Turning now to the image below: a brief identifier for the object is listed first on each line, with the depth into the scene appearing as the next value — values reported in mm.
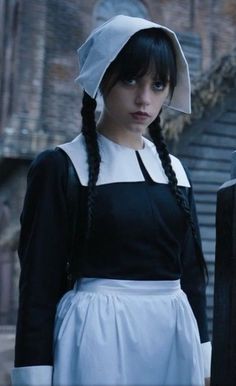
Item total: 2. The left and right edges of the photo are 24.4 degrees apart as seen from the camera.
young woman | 1119
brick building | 6703
